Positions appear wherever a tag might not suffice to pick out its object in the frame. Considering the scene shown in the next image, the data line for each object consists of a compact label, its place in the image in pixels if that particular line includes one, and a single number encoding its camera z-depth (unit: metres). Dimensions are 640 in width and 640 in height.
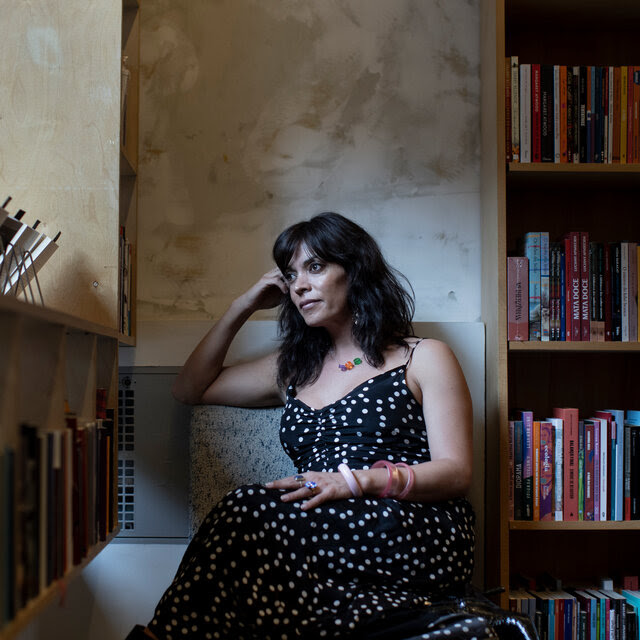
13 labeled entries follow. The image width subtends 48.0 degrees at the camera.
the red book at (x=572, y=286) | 1.88
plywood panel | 1.63
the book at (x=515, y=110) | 1.88
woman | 1.30
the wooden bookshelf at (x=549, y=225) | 1.88
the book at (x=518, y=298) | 1.87
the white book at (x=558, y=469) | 1.84
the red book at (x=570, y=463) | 1.84
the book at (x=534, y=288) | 1.88
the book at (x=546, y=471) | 1.83
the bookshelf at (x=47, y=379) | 0.87
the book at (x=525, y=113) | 1.88
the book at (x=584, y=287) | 1.88
